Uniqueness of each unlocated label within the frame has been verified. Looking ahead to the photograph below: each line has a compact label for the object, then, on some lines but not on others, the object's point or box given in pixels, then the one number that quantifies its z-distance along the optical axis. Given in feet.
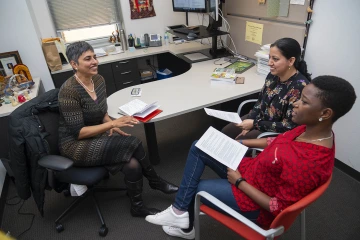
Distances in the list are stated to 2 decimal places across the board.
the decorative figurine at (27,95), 6.98
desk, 5.83
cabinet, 10.08
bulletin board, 6.43
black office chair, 4.57
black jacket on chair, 4.67
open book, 6.84
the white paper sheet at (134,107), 5.47
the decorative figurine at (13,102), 6.61
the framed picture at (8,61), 7.74
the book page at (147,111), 5.38
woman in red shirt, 3.14
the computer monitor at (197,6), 7.55
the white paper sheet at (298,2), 6.15
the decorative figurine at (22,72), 7.83
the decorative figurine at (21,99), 6.76
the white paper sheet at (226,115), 5.52
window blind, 10.15
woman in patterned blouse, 4.99
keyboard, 8.84
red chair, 2.96
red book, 5.28
